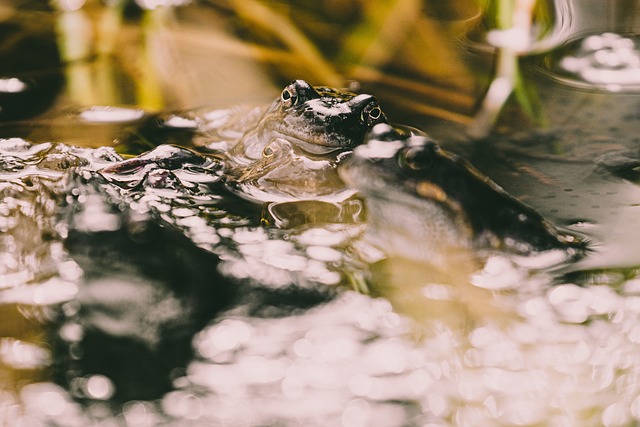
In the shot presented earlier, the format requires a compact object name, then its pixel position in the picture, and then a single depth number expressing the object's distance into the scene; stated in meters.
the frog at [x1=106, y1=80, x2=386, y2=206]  4.50
